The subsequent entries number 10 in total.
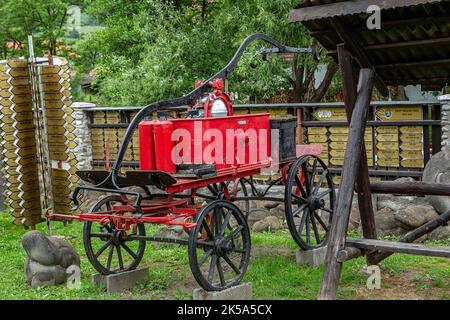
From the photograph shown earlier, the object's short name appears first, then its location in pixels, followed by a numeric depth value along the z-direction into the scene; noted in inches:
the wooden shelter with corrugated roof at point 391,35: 238.7
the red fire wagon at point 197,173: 272.1
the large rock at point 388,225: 424.2
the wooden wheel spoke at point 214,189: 354.0
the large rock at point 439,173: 404.2
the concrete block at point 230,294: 266.8
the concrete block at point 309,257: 348.2
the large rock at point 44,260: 318.0
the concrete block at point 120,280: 306.9
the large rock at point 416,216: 416.5
